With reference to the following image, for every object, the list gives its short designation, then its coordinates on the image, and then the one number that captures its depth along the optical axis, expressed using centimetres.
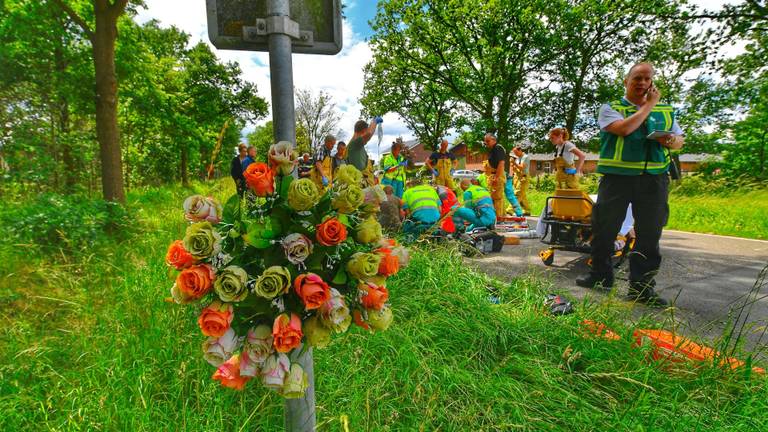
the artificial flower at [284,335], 100
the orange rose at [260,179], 106
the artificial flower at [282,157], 109
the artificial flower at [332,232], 102
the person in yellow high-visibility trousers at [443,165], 903
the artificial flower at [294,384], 104
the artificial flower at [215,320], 98
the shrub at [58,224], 373
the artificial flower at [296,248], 102
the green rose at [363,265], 106
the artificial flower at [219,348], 102
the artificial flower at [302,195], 102
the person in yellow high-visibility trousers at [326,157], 918
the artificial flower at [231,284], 97
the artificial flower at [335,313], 105
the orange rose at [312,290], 100
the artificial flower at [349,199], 109
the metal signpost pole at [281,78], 111
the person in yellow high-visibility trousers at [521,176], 995
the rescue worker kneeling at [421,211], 492
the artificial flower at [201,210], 105
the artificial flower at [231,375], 106
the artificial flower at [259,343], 106
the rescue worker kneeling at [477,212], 565
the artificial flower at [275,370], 104
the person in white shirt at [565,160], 601
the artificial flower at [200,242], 96
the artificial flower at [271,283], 97
